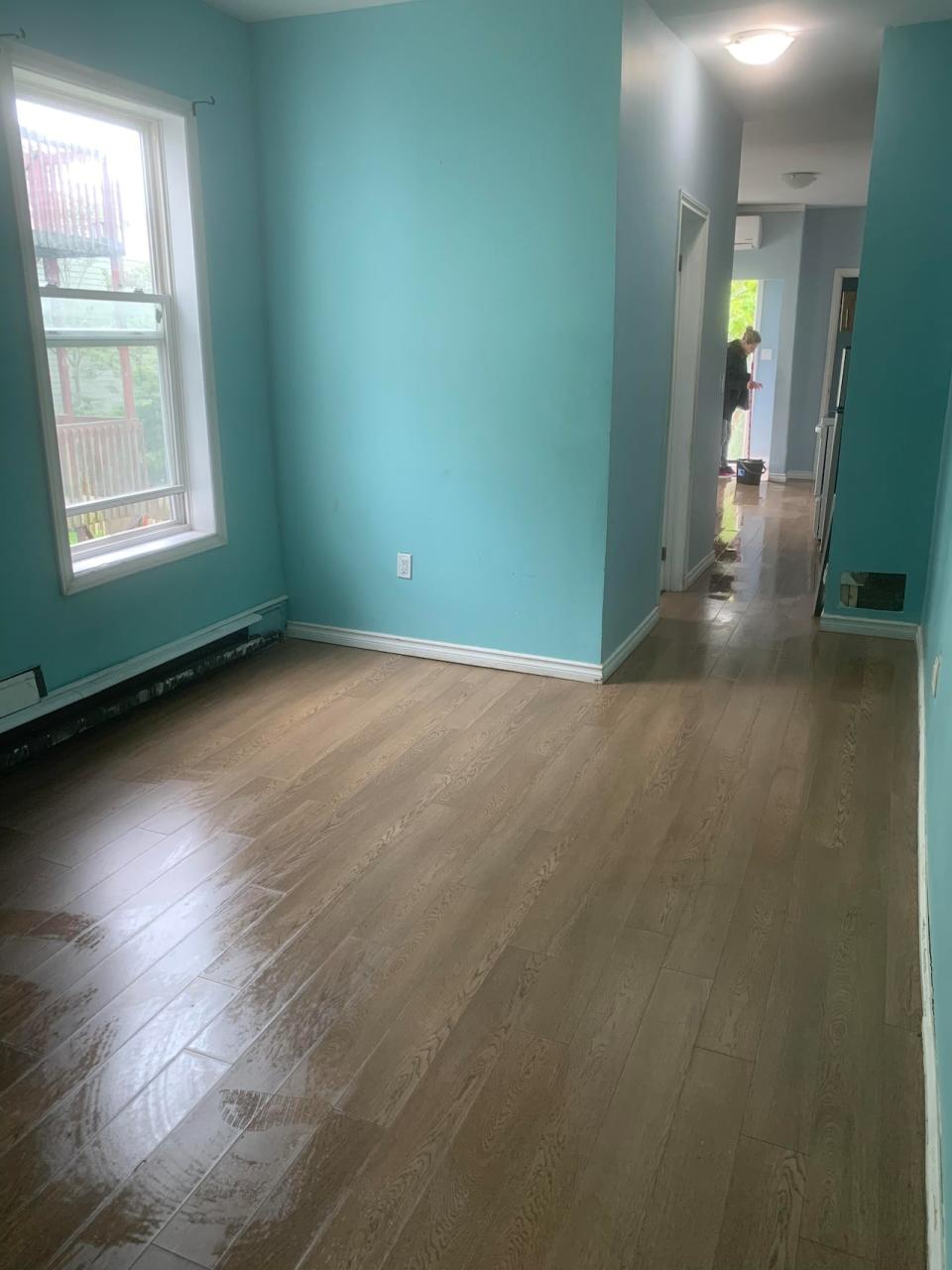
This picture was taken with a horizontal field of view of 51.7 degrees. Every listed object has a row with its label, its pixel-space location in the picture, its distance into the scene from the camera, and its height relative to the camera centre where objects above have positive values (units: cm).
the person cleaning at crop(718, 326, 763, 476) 808 -21
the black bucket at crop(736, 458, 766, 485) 933 -107
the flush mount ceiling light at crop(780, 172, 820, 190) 728 +126
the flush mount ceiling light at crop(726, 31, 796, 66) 396 +120
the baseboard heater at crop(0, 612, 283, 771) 328 -125
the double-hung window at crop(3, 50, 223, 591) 326 +13
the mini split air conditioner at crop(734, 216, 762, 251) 923 +110
